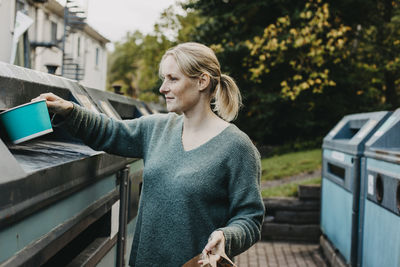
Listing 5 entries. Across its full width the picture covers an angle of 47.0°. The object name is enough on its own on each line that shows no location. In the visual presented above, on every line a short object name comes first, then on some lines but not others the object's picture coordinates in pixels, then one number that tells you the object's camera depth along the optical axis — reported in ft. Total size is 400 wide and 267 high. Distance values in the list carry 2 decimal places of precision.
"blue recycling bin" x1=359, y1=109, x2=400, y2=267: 9.86
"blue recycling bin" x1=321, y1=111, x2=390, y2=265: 13.02
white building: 48.39
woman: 6.00
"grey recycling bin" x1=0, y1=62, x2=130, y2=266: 4.03
